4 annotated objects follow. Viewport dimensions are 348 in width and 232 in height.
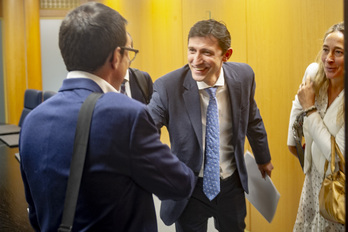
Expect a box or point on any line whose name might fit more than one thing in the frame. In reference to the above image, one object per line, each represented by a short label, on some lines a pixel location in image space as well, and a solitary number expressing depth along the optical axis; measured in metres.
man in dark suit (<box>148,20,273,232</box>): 1.98
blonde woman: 1.79
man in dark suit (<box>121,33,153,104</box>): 2.51
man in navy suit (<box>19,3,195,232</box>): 1.13
